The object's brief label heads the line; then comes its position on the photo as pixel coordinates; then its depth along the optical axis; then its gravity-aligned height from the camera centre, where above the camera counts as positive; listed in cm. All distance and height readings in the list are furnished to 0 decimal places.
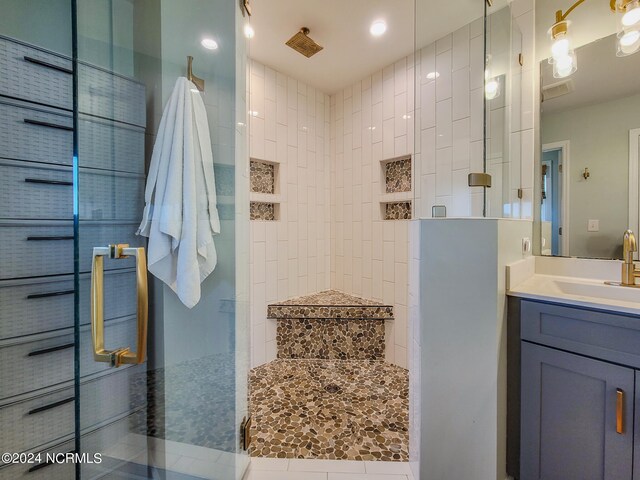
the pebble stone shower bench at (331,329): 247 -85
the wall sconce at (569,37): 129 +104
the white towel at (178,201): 106 +14
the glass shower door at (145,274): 89 -13
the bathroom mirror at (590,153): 133 +45
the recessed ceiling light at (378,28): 192 +152
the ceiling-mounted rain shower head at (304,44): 198 +149
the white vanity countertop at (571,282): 104 -23
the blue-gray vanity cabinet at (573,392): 94 -59
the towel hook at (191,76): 121 +72
